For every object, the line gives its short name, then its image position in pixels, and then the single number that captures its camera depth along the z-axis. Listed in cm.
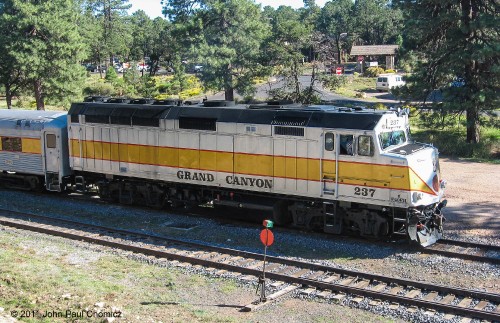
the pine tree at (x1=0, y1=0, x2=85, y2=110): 4216
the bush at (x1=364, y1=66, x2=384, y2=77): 7994
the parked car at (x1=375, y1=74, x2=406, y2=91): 6469
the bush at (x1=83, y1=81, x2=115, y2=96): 6538
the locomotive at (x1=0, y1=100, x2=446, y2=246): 1634
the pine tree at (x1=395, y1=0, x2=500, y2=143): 2909
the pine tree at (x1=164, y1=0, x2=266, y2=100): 4309
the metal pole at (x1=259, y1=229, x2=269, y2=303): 1290
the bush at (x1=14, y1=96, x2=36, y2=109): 5510
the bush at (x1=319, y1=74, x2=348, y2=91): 4178
